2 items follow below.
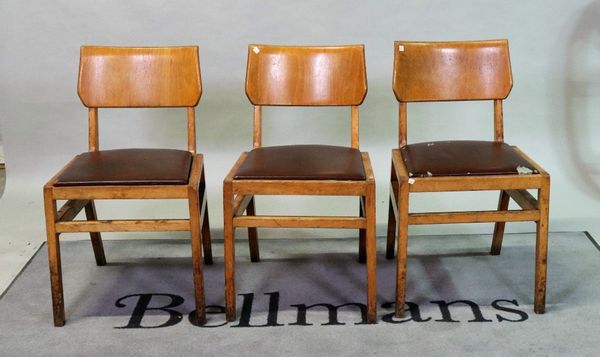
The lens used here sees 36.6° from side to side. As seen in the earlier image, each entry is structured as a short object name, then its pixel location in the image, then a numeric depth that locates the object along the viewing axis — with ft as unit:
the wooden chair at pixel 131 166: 9.16
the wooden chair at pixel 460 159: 9.27
